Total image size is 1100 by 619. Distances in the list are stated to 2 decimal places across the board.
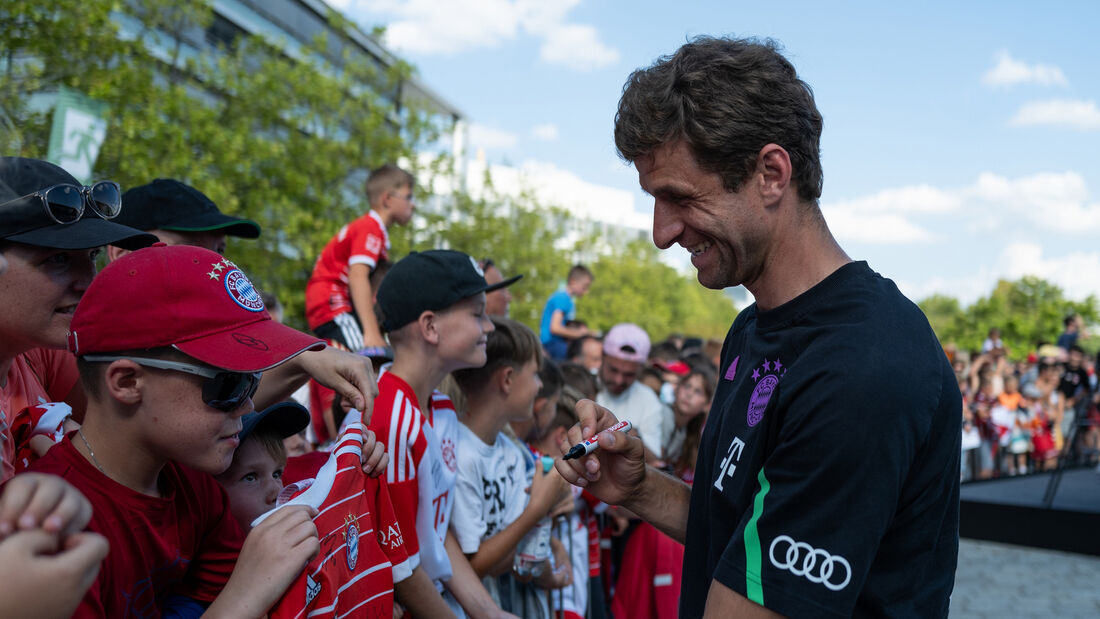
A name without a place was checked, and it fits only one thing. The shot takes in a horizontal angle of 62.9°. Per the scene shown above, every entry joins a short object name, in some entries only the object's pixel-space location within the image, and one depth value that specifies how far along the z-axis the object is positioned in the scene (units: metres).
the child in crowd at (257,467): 2.51
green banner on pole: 7.61
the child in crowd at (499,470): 3.66
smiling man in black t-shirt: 1.73
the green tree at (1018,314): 33.91
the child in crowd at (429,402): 2.99
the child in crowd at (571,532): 4.57
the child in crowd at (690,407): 6.30
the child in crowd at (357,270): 5.87
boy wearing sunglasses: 1.86
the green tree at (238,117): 15.62
